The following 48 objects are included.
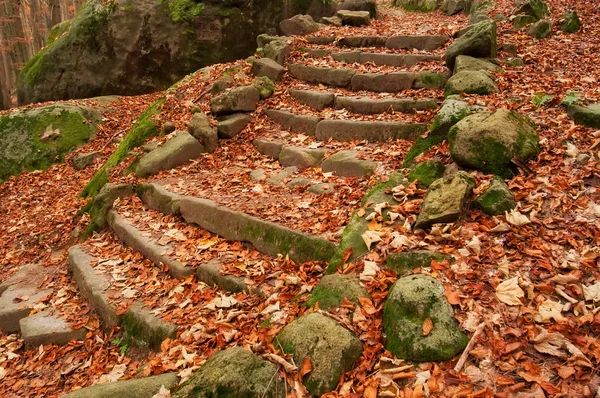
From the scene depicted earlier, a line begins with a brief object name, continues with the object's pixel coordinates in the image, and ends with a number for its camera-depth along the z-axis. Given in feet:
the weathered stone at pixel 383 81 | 21.13
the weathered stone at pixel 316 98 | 21.88
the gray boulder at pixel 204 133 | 21.18
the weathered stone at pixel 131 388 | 8.84
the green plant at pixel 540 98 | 15.32
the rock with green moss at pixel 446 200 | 10.65
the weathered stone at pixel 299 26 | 31.53
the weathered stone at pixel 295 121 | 20.62
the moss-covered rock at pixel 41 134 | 28.55
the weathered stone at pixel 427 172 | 12.91
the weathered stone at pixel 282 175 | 17.25
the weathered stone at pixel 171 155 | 20.31
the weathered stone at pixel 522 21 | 26.18
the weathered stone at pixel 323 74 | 23.18
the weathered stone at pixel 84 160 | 27.55
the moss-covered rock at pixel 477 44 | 20.17
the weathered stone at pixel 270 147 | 19.81
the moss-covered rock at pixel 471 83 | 17.07
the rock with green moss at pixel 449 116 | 14.62
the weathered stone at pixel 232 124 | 21.94
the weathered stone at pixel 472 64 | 19.21
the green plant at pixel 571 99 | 14.49
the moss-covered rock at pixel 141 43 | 33.68
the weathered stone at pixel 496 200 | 10.78
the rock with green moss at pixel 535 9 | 26.43
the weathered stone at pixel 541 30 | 23.98
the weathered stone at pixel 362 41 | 27.37
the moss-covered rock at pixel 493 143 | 12.09
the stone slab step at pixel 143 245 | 13.79
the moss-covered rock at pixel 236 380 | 8.00
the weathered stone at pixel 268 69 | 25.35
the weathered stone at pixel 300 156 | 18.08
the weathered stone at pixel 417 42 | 25.14
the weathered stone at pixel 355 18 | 33.76
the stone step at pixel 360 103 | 19.04
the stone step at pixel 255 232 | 12.43
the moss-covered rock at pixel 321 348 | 8.13
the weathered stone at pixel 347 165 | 15.76
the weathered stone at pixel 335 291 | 9.58
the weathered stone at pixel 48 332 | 13.52
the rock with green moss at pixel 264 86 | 24.02
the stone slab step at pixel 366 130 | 17.42
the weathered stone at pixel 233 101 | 22.43
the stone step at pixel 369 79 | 20.66
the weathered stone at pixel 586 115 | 13.39
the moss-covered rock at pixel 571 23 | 24.18
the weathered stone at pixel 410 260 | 9.75
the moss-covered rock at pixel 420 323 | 7.89
